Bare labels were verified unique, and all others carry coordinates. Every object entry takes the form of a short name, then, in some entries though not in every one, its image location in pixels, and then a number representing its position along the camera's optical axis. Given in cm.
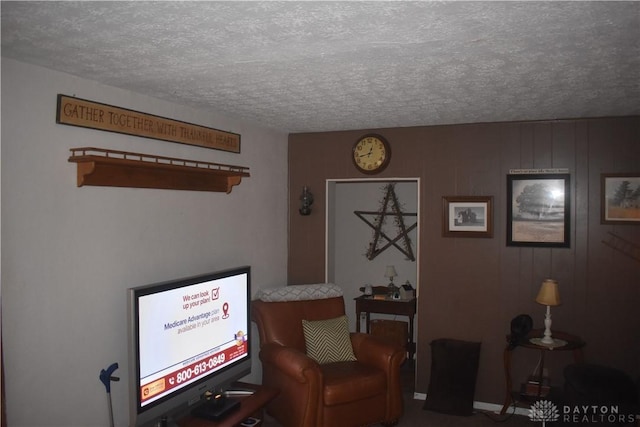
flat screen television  282
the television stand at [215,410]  318
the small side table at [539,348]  388
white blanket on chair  434
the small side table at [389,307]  520
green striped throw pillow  418
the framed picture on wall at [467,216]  442
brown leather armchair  359
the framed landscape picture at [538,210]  420
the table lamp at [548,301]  389
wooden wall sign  278
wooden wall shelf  275
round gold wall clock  474
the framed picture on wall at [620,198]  400
